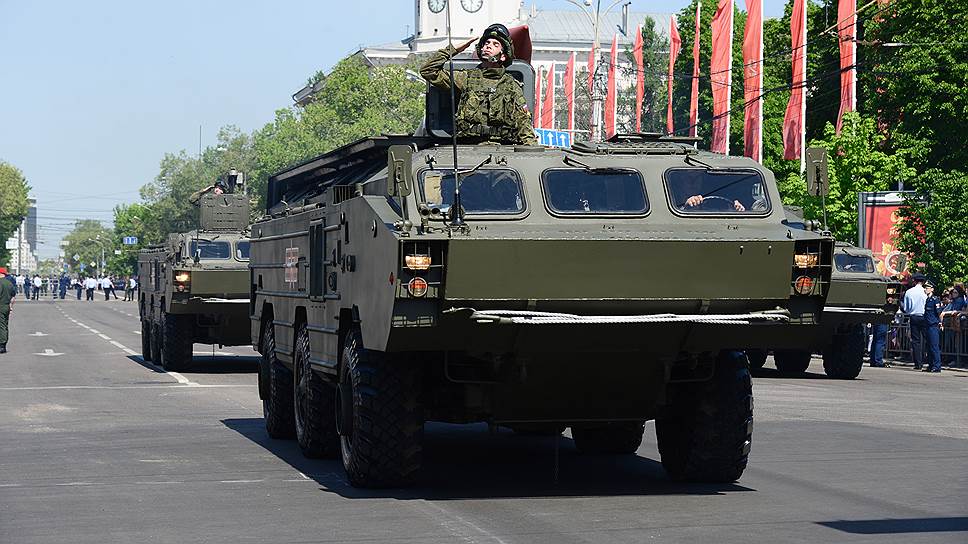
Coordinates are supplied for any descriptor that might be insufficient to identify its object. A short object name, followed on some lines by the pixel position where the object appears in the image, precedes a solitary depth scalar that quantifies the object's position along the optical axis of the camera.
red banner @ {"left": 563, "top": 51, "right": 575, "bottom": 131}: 61.94
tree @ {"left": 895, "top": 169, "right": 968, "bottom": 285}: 32.78
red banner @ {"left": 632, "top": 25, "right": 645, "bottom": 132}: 53.00
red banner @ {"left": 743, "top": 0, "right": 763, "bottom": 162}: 41.88
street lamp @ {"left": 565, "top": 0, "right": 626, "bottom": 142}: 46.33
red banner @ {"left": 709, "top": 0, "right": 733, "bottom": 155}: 43.17
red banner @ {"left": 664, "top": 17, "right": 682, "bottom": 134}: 52.72
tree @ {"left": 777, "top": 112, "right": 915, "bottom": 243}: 39.09
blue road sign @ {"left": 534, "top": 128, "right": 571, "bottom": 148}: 57.38
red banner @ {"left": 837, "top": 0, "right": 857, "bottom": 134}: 40.25
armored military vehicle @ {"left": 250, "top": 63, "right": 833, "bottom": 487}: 10.71
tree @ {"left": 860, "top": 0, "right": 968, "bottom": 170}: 47.97
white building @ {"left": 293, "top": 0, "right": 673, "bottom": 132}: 126.94
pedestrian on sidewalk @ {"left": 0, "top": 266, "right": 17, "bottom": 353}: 33.94
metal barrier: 31.02
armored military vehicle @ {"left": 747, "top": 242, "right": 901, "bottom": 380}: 26.23
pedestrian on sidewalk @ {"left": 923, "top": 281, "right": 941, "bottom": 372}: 30.00
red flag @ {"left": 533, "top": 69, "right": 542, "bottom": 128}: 66.46
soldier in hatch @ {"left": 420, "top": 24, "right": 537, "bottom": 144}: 13.16
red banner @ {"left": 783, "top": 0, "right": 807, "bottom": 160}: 41.03
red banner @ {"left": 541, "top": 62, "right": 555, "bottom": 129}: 62.22
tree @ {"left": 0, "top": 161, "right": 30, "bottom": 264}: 135.50
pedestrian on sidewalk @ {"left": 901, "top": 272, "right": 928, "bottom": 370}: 30.56
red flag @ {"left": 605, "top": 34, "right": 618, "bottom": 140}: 55.88
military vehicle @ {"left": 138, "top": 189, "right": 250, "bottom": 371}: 26.33
